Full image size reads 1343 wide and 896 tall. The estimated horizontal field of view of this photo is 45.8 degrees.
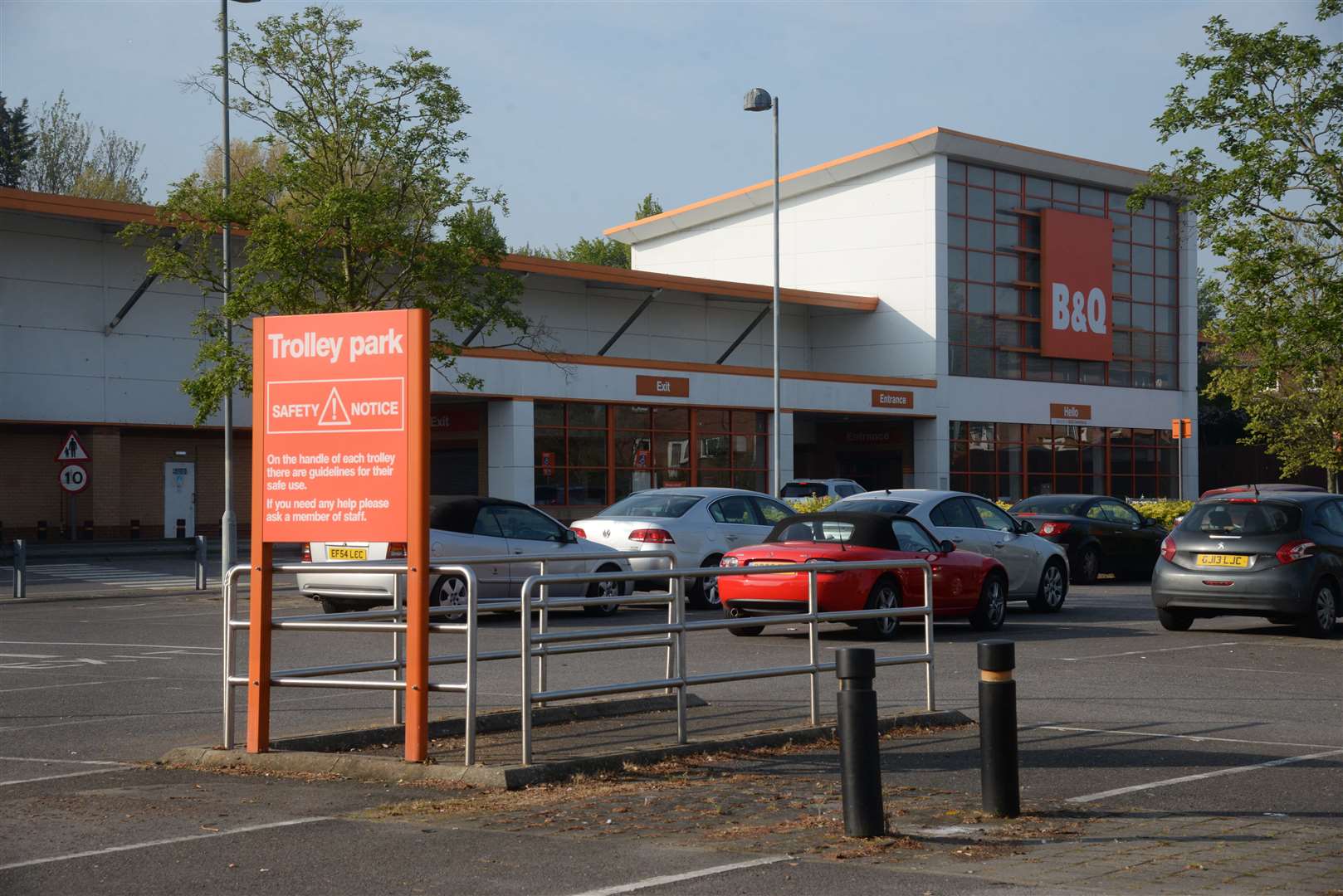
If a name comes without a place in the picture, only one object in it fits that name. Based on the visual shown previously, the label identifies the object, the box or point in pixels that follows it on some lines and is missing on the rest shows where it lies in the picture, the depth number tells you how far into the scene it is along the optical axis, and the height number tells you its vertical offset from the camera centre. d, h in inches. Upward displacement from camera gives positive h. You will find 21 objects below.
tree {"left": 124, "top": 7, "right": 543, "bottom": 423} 1087.0 +199.3
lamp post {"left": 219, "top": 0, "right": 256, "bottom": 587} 1147.3 +23.9
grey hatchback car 674.8 -31.3
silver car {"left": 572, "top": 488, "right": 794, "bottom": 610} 851.4 -19.3
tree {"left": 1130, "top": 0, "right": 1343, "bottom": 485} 879.1 +168.1
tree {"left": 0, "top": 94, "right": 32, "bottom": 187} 2928.2 +643.5
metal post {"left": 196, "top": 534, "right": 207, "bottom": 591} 1117.1 -50.1
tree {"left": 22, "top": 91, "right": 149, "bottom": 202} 2837.1 +595.6
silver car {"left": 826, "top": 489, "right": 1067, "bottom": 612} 797.2 -22.8
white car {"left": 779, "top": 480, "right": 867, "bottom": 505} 1534.2 -0.9
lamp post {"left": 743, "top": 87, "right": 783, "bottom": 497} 1519.4 +333.4
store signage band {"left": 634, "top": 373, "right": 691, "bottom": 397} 1758.1 +115.3
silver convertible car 744.3 -30.1
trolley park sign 353.1 +14.8
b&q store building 1509.6 +167.4
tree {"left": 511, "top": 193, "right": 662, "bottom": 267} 3873.0 +586.9
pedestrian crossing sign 1139.3 +28.3
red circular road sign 1124.5 +9.1
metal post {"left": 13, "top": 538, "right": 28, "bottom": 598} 1036.9 -51.6
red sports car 657.6 -37.0
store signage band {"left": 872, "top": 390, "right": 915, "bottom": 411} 2017.7 +114.3
